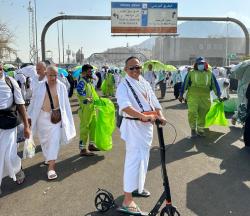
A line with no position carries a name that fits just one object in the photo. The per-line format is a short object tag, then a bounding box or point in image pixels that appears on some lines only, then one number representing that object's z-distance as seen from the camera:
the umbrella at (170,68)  16.36
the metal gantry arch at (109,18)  16.97
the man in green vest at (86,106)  4.89
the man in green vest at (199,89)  6.00
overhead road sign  18.64
